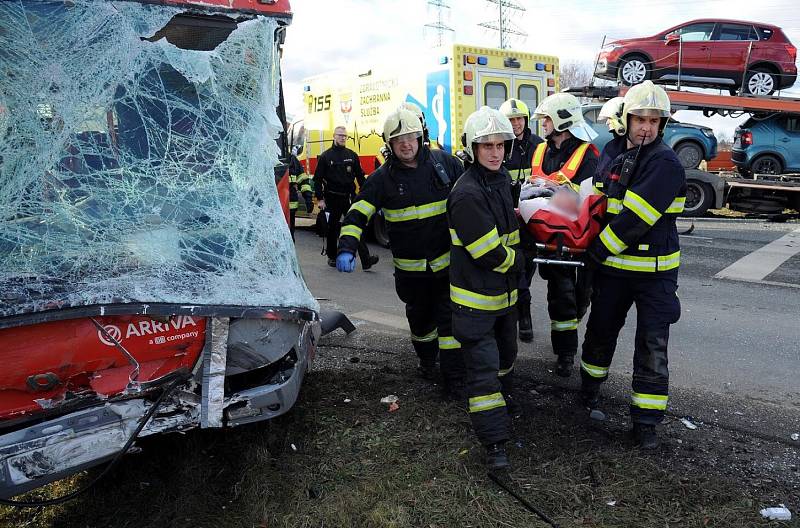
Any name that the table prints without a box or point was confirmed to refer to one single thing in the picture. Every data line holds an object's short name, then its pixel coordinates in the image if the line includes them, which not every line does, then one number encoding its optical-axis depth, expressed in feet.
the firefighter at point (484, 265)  10.23
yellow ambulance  27.89
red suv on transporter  42.70
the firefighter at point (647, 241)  10.48
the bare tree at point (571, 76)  167.53
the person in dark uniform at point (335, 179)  26.71
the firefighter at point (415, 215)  12.66
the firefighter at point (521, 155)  16.12
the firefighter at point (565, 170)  14.08
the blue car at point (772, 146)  40.91
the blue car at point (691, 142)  39.83
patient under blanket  11.60
